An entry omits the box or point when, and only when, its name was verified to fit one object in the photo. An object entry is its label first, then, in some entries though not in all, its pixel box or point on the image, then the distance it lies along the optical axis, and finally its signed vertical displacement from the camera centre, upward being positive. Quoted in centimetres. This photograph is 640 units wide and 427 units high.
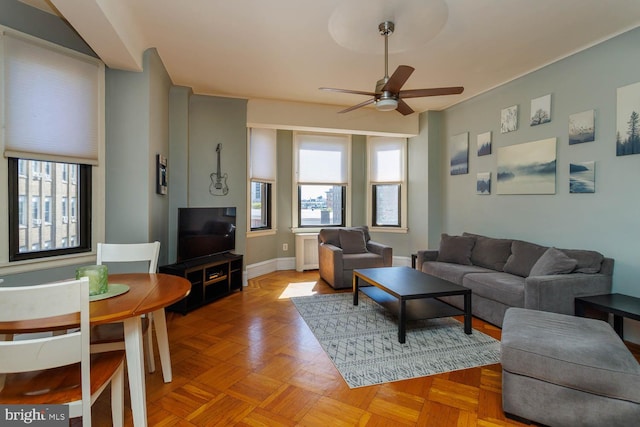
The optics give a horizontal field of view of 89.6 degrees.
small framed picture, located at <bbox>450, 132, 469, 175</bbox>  465 +86
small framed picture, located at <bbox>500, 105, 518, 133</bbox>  384 +114
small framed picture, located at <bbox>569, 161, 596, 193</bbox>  305 +35
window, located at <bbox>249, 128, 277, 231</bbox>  505 +56
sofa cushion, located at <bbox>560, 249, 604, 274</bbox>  284 -43
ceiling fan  258 +102
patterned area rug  229 -110
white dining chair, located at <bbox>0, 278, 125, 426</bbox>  114 -54
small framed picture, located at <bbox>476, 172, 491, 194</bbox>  425 +40
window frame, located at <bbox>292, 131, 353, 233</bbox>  555 +43
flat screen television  379 -25
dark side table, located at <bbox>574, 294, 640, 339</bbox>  234 -70
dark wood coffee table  273 -71
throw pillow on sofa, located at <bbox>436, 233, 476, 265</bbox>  407 -48
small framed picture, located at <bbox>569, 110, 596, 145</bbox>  304 +83
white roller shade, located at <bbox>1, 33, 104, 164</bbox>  234 +86
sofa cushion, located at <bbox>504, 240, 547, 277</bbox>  334 -48
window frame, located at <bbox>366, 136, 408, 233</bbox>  566 +52
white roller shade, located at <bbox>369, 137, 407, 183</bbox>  571 +96
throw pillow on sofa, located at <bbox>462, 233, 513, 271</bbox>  372 -48
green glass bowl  165 -35
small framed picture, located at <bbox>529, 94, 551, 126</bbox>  346 +112
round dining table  129 -45
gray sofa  266 -60
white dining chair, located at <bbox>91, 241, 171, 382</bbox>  175 -70
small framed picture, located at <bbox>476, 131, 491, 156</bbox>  425 +92
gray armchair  439 -61
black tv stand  345 -78
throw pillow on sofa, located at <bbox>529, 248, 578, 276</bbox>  277 -45
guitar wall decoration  445 +39
